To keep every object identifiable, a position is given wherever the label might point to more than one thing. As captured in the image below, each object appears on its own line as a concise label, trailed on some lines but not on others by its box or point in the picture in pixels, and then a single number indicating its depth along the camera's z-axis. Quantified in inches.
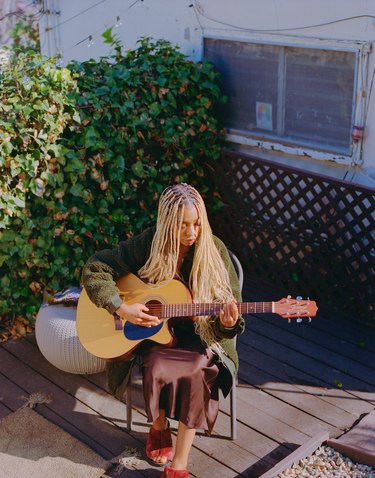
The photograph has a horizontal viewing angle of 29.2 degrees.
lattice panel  214.5
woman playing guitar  143.3
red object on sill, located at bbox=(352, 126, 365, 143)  215.5
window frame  211.0
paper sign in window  240.7
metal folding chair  158.1
